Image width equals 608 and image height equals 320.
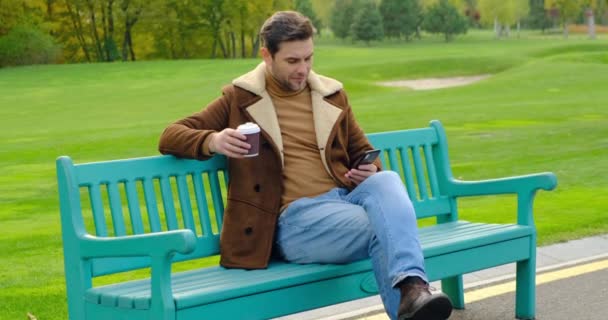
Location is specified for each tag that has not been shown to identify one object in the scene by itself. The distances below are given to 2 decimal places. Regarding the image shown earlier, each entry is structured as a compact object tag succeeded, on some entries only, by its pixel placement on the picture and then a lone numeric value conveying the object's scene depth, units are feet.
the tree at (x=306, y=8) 352.69
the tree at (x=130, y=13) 258.90
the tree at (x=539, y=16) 445.78
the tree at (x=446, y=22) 370.32
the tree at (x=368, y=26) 340.39
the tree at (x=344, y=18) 372.99
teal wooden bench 14.19
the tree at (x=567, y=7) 329.72
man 15.49
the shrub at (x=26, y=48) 212.17
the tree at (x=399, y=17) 368.07
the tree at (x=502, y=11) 388.78
